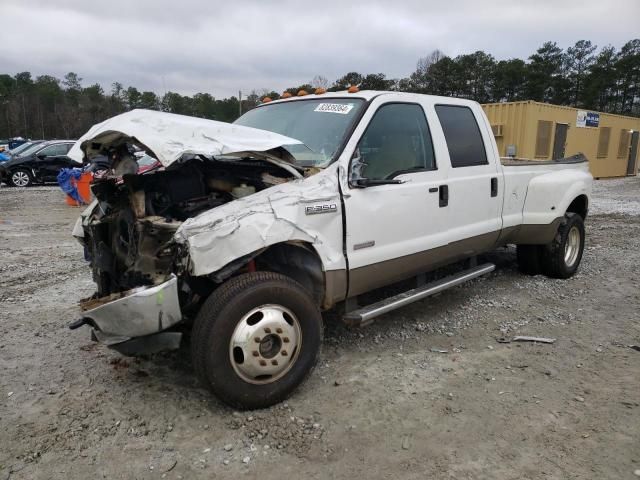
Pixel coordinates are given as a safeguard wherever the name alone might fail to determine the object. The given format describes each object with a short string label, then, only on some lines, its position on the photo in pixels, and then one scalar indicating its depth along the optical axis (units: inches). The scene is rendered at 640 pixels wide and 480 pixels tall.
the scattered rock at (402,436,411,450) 108.8
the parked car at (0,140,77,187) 672.4
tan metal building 690.2
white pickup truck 113.8
